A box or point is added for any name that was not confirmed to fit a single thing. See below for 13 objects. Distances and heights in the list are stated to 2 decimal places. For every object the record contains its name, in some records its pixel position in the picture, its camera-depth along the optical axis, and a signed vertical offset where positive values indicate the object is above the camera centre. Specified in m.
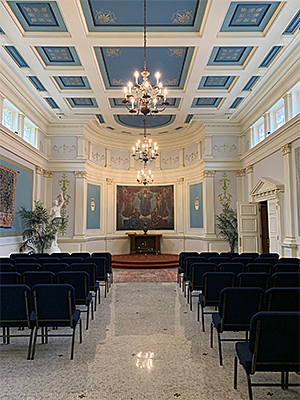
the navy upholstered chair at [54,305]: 3.51 -0.99
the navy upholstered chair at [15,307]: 3.50 -1.01
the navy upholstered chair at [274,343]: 2.36 -0.99
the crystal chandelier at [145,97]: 5.40 +2.44
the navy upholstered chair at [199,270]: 5.64 -0.91
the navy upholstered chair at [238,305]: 3.38 -0.96
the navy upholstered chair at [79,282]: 4.48 -0.91
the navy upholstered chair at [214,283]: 4.40 -0.91
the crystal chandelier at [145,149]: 9.59 +2.49
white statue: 10.48 +0.35
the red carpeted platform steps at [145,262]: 11.54 -1.58
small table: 14.04 -0.96
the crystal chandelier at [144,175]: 11.70 +2.04
